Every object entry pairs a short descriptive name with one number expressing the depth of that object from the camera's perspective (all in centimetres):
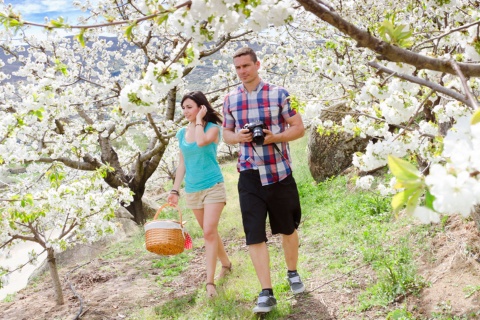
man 352
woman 418
